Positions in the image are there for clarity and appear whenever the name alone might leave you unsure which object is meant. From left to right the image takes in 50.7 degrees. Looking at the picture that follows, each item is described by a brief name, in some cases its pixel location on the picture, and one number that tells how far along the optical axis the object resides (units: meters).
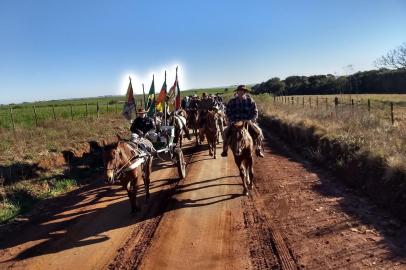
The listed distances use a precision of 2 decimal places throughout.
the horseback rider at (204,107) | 20.43
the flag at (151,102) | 15.36
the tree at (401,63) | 53.47
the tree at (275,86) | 90.84
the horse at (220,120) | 20.87
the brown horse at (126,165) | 9.41
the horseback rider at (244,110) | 13.03
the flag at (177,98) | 16.86
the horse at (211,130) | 18.77
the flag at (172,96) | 16.70
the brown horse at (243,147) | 11.70
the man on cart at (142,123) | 13.17
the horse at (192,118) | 23.11
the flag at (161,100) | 15.12
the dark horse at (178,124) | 17.22
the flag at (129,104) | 15.48
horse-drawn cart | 14.09
